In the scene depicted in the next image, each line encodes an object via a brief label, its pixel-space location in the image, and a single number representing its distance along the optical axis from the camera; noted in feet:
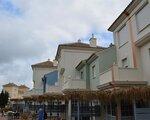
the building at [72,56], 110.93
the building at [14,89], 411.13
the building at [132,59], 57.06
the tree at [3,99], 231.71
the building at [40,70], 163.06
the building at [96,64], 79.27
